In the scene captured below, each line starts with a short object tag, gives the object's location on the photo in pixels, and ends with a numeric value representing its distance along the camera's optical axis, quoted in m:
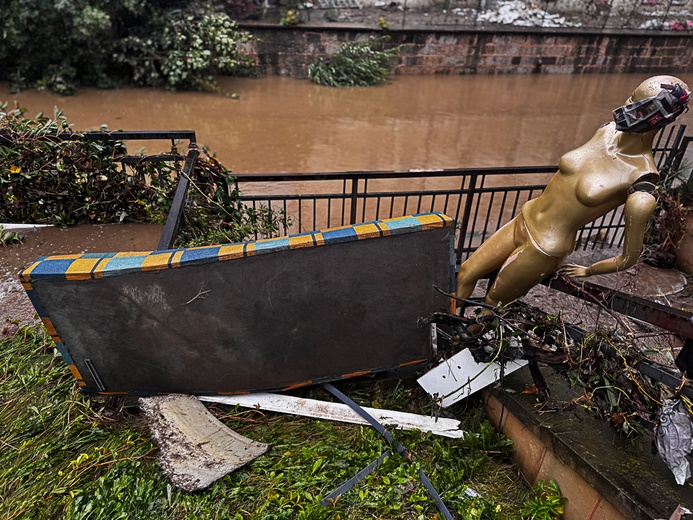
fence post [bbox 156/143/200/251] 3.17
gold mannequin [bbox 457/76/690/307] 2.33
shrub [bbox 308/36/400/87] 13.96
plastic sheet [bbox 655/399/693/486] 2.03
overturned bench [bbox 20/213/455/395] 2.55
